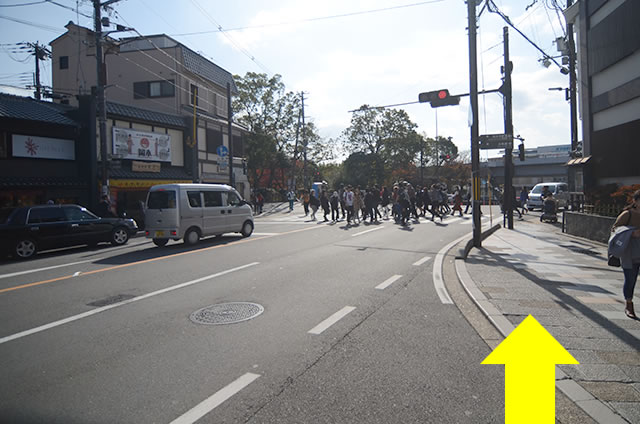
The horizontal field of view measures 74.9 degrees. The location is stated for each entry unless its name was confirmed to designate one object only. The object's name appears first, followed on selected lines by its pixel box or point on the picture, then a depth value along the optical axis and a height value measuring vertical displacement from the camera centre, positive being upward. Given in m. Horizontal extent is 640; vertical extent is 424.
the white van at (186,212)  12.77 -0.11
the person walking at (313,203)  24.36 +0.15
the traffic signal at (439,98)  13.47 +3.40
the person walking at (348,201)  20.86 +0.19
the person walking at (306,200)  26.55 +0.37
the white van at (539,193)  29.29 +0.50
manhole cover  5.40 -1.44
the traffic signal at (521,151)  19.44 +2.32
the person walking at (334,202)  22.21 +0.16
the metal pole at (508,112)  16.48 +3.53
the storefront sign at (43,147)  17.94 +2.96
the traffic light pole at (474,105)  11.70 +2.72
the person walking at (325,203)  22.77 +0.13
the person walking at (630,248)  5.19 -0.63
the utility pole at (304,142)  46.24 +7.16
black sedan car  11.24 -0.52
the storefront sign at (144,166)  23.18 +2.48
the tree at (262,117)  41.50 +9.43
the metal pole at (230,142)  28.74 +4.53
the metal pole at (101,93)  17.97 +5.07
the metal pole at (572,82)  20.02 +5.73
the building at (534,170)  62.53 +4.69
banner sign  22.53 +3.74
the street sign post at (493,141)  12.81 +1.85
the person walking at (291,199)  33.97 +0.58
